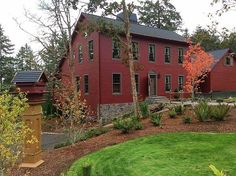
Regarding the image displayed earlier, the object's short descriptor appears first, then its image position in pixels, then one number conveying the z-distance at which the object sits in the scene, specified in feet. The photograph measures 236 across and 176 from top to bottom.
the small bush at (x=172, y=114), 30.45
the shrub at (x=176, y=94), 66.01
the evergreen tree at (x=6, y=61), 99.68
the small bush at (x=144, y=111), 34.73
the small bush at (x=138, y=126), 26.01
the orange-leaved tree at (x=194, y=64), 62.84
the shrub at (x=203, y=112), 26.85
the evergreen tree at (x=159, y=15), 119.08
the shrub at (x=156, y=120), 26.93
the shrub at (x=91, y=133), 27.96
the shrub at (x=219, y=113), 26.84
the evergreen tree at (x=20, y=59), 129.50
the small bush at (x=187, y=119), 26.98
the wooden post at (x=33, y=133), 17.59
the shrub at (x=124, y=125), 25.04
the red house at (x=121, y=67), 55.63
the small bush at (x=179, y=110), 31.97
